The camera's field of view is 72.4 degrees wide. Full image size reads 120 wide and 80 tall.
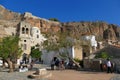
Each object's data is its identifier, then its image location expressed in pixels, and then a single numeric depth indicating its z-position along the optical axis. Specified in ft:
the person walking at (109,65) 27.26
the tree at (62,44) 36.64
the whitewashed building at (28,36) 77.52
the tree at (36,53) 61.11
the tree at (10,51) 33.40
